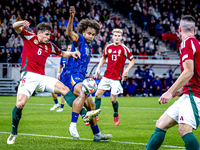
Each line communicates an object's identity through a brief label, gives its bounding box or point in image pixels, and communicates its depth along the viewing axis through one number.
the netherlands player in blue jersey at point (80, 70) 9.57
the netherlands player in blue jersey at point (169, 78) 38.19
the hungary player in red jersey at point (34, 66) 9.47
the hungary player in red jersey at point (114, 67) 15.32
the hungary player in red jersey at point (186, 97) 6.17
